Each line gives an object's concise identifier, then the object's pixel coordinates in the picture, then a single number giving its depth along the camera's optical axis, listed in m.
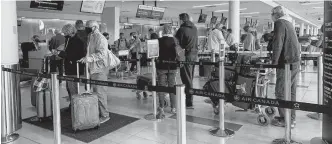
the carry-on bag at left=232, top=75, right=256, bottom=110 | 4.18
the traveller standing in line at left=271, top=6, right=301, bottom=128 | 3.78
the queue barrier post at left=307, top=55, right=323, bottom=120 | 4.49
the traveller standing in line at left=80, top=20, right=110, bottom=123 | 4.24
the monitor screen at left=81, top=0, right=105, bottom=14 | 8.62
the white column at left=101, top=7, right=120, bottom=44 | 14.74
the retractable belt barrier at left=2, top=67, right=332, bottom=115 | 1.97
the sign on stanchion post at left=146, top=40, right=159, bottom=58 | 4.70
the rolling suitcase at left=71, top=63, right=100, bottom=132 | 3.83
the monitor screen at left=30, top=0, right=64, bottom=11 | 7.38
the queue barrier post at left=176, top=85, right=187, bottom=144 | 2.35
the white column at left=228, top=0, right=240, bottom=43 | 11.77
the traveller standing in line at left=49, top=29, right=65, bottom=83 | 5.26
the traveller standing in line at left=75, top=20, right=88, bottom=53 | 4.68
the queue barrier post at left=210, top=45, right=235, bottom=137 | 3.66
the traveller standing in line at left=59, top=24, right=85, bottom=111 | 4.67
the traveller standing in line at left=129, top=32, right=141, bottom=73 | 11.08
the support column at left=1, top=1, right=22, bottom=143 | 3.72
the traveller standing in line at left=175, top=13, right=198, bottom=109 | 5.20
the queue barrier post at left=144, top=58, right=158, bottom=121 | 4.55
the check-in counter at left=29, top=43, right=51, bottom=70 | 8.77
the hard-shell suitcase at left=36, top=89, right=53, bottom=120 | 4.45
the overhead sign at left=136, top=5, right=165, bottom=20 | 11.53
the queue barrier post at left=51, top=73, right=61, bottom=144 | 3.13
